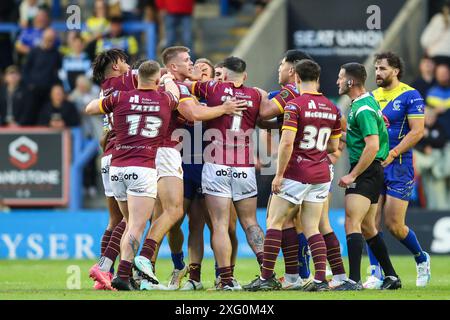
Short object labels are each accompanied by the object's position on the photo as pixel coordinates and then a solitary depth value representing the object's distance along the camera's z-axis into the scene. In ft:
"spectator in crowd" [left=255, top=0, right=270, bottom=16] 79.97
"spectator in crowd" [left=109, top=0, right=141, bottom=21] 75.47
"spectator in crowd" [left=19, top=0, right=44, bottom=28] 76.18
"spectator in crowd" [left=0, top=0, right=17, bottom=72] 75.92
